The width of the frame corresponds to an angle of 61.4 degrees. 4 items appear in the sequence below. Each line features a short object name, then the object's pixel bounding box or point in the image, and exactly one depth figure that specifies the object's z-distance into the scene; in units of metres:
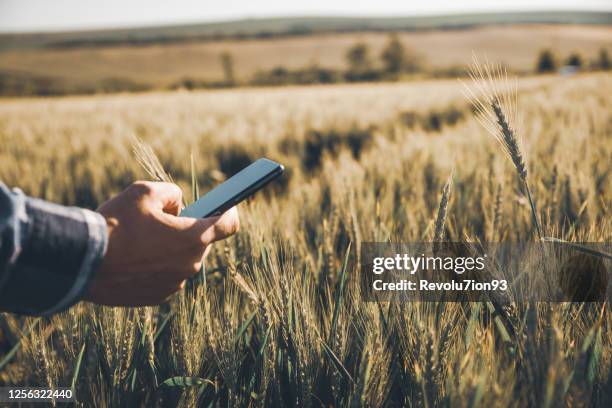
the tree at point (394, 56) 50.15
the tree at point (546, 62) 41.00
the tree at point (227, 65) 37.56
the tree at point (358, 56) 49.00
